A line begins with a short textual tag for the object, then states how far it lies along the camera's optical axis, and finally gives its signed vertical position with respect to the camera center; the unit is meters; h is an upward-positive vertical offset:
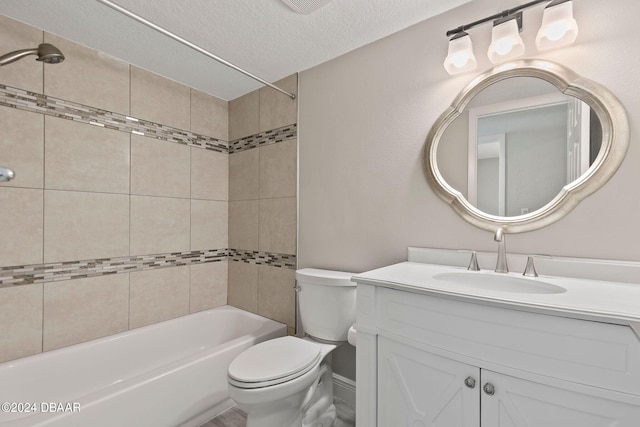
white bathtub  1.30 -0.91
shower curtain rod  1.22 +0.85
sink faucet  1.25 -0.18
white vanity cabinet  0.76 -0.46
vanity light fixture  1.15 +0.75
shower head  1.35 +0.71
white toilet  1.30 -0.73
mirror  1.16 +0.30
